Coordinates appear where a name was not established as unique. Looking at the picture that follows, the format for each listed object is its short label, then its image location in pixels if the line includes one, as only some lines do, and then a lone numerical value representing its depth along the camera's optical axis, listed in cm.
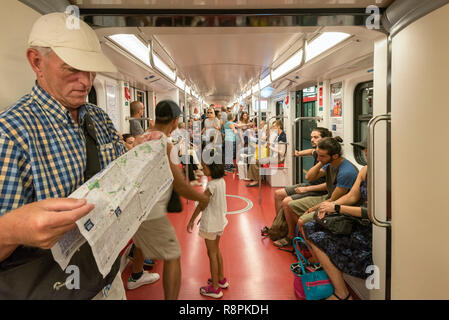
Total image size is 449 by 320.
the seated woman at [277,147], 539
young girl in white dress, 202
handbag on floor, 206
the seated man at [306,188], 325
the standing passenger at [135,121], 404
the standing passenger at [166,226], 149
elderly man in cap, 65
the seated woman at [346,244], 201
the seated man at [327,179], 249
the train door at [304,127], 518
